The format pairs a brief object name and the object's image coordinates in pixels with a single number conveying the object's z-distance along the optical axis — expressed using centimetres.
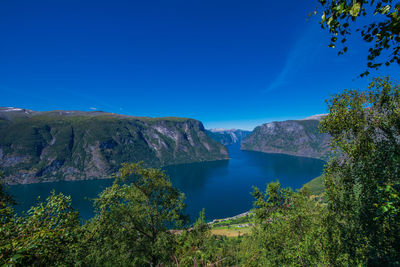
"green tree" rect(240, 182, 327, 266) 911
